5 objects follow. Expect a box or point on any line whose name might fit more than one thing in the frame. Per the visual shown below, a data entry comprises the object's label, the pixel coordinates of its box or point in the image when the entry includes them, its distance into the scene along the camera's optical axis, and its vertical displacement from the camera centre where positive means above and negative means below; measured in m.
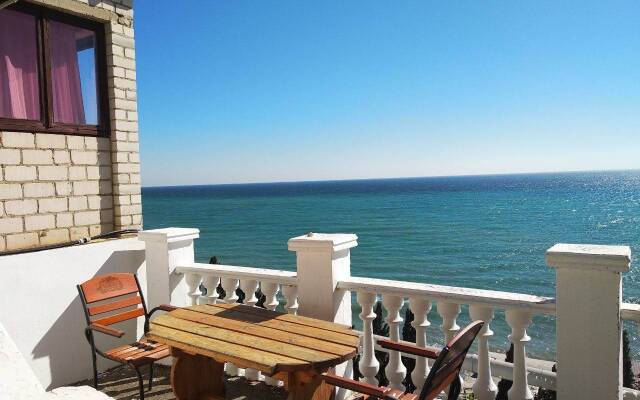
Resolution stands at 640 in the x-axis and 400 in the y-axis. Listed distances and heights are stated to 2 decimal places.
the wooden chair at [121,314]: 3.42 -1.04
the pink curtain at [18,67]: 4.47 +1.19
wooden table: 2.44 -0.93
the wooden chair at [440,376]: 2.05 -0.93
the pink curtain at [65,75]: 4.87 +1.19
